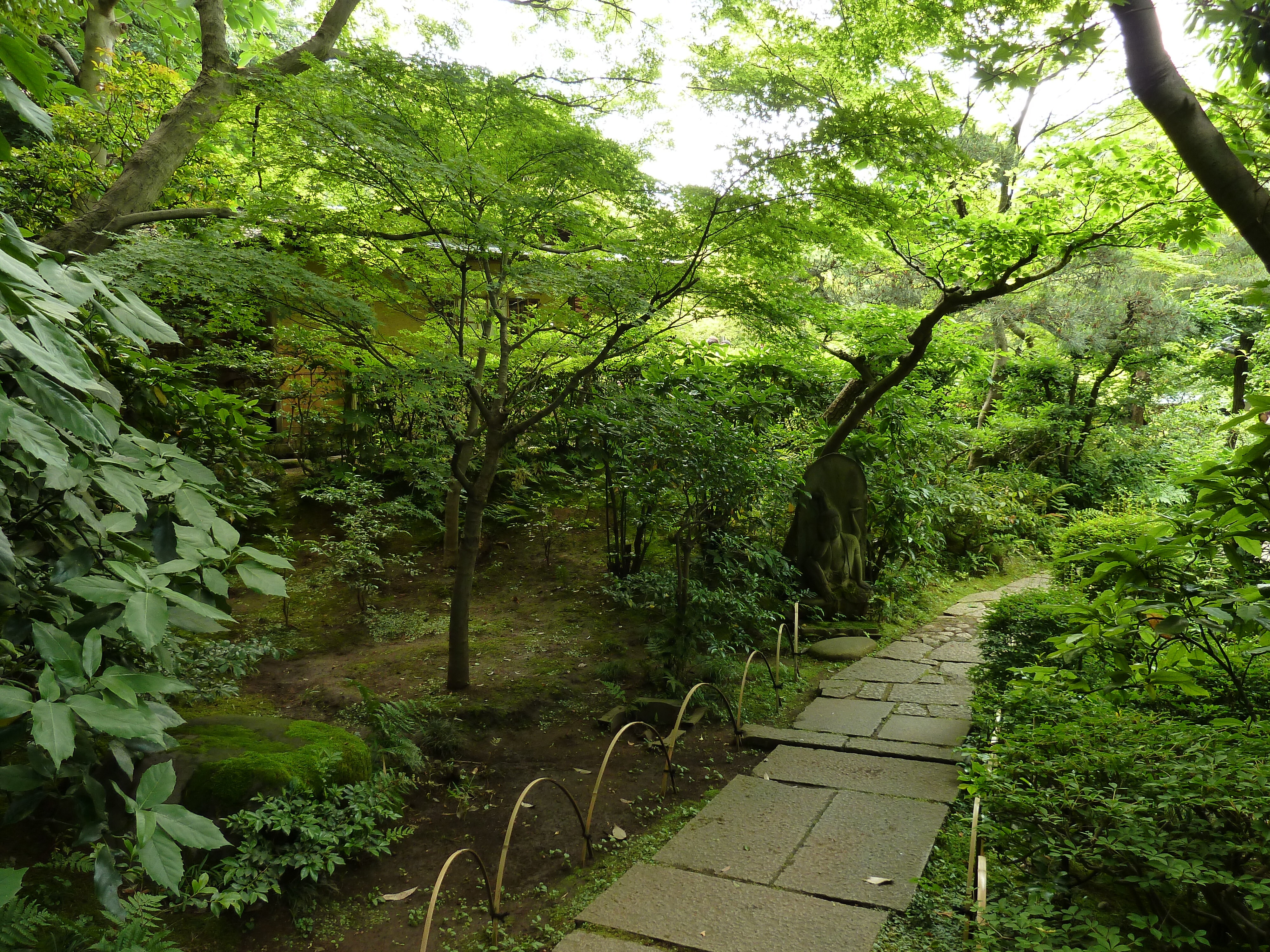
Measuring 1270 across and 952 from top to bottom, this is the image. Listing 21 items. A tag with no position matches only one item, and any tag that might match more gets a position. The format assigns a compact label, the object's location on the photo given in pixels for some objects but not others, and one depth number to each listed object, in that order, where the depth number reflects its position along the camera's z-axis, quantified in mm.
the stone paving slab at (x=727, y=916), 3172
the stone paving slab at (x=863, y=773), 4621
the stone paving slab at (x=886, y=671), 6727
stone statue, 8406
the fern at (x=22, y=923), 1991
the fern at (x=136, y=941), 2377
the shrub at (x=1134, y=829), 2332
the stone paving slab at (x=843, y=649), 7469
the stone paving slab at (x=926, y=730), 5348
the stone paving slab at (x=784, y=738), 5410
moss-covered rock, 3756
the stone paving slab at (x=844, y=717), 5676
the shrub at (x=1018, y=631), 5105
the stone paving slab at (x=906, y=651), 7387
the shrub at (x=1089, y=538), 6949
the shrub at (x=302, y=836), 3383
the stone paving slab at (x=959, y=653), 7281
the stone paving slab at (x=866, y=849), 3547
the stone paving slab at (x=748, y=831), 3859
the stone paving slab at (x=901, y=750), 5051
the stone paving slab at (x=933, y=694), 6125
